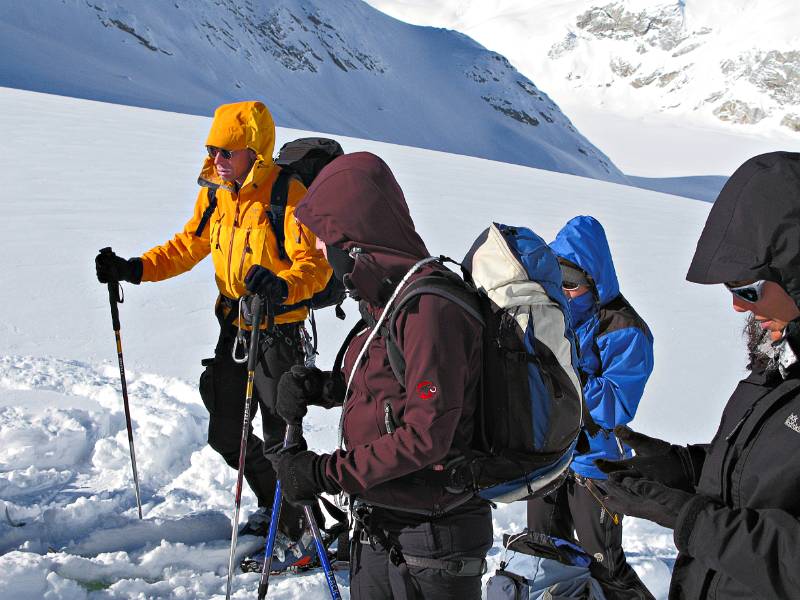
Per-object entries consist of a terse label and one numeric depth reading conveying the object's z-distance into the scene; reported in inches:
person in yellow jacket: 133.0
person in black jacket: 60.7
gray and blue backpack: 80.0
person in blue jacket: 119.7
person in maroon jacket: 78.0
